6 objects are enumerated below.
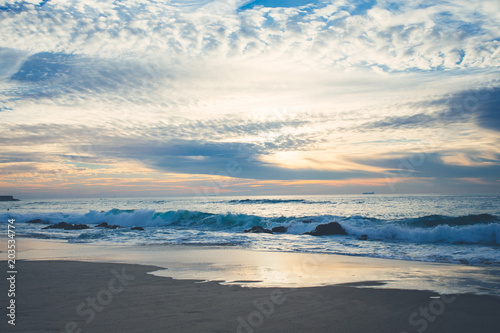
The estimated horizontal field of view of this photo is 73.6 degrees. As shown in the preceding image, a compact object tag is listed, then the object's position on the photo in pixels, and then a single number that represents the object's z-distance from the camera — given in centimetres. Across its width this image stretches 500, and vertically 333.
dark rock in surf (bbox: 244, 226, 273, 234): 2506
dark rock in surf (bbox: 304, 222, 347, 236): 2226
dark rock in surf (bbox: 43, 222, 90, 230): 2955
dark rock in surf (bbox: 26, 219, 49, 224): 3758
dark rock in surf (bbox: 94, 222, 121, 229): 3106
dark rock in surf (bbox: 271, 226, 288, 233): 2570
